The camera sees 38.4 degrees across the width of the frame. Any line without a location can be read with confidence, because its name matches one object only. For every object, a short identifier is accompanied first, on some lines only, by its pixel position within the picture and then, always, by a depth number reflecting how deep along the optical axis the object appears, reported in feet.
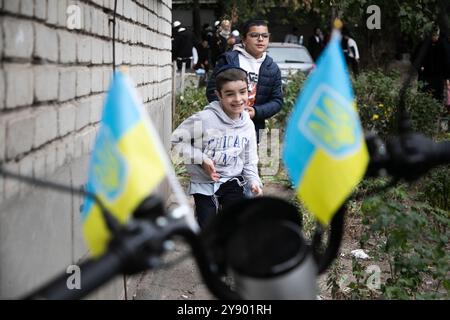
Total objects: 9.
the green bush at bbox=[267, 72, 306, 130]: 31.76
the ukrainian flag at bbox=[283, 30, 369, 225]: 4.16
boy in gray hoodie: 13.42
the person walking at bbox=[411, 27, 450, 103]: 32.78
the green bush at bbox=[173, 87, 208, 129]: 31.85
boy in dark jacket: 16.57
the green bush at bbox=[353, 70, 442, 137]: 26.99
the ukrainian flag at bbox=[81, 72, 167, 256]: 3.73
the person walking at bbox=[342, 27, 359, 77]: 55.66
